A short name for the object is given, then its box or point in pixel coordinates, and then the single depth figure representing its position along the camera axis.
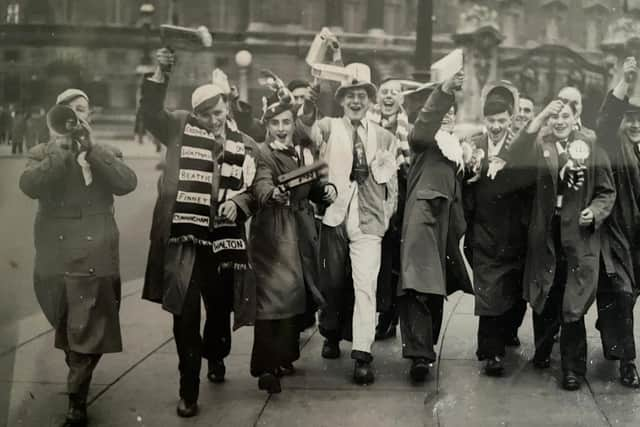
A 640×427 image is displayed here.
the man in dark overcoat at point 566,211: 4.70
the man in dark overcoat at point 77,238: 4.21
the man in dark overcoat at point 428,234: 4.79
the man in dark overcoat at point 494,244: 4.87
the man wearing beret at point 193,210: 4.30
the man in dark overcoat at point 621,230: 4.73
